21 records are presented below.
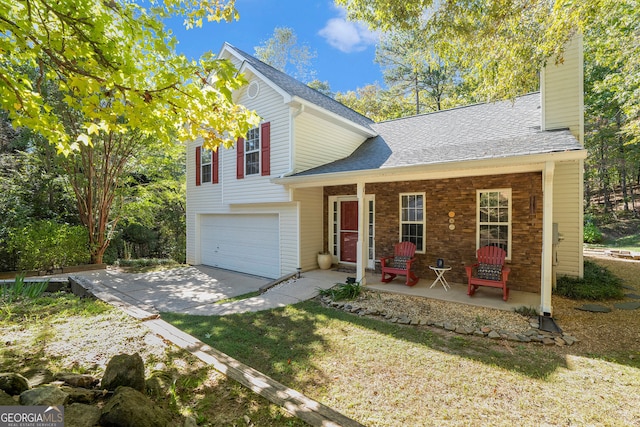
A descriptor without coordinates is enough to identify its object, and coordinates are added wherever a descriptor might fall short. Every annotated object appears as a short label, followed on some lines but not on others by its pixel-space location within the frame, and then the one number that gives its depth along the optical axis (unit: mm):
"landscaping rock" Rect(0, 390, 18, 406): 1946
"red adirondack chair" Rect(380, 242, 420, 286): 6805
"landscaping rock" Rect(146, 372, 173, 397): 2594
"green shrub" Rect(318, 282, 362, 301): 6133
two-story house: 6164
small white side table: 6383
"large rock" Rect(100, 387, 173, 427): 1954
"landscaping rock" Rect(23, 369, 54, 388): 2426
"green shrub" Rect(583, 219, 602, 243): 14734
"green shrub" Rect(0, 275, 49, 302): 5383
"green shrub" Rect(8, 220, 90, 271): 8445
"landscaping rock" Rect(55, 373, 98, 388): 2523
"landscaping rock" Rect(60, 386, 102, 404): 2250
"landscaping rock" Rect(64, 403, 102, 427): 1916
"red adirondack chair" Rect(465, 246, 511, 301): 5574
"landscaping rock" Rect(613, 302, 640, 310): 5264
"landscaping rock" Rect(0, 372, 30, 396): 2148
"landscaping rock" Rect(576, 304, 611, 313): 5164
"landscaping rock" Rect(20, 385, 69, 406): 1993
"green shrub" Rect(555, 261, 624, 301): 5820
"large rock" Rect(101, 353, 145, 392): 2471
